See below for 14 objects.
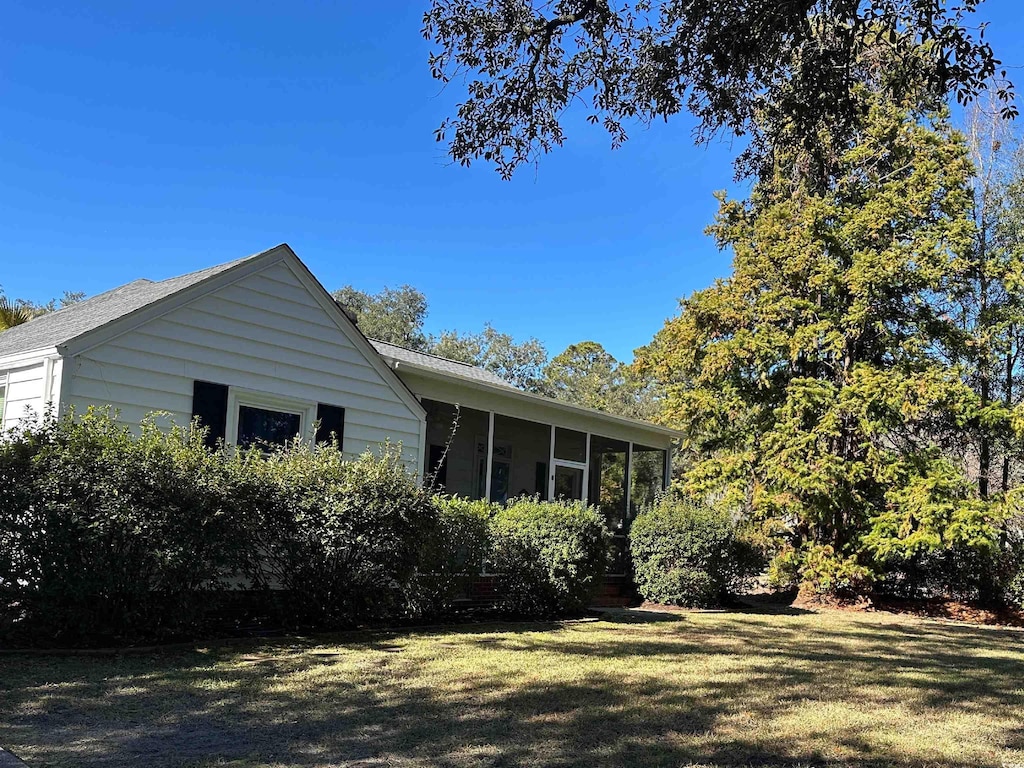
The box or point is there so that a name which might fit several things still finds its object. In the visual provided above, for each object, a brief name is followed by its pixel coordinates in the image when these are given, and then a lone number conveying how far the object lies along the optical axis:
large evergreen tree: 13.58
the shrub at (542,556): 10.12
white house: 8.21
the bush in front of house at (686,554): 12.51
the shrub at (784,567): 14.43
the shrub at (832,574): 13.88
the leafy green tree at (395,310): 38.72
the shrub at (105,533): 6.24
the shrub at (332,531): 7.63
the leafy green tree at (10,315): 13.23
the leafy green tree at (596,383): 37.44
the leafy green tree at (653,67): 7.15
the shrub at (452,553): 8.82
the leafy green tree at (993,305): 14.25
